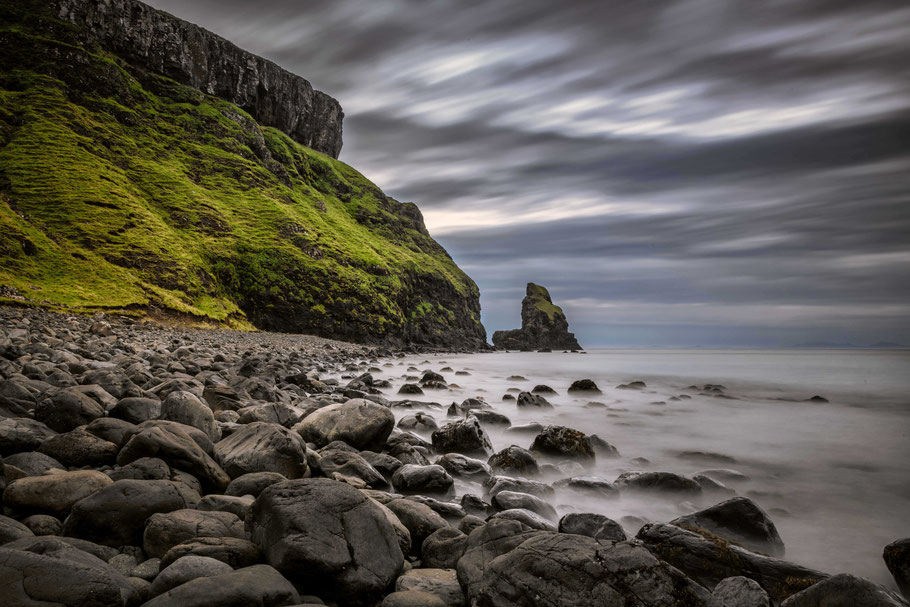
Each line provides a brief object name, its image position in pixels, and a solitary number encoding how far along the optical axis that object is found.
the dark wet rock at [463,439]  7.89
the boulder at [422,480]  5.79
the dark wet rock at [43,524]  3.27
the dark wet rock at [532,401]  14.36
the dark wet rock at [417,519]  4.05
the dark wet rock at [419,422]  9.54
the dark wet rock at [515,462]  6.90
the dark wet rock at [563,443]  7.86
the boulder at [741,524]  4.67
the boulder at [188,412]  5.63
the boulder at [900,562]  4.02
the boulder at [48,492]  3.45
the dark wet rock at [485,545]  3.09
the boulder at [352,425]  6.93
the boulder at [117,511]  3.25
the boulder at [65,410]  5.16
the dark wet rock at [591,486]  6.13
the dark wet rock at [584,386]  19.06
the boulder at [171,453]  4.34
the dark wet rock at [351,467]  5.67
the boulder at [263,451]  4.77
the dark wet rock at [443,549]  3.63
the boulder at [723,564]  3.59
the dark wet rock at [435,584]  2.99
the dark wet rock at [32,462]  3.98
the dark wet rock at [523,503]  5.09
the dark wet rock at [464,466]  6.62
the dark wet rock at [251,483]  4.24
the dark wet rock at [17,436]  4.29
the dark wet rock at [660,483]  6.26
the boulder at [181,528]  3.17
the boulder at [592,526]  4.36
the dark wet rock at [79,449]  4.45
